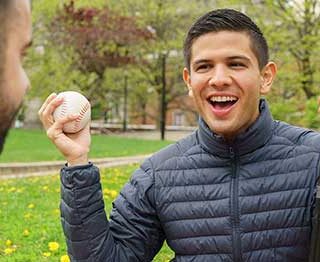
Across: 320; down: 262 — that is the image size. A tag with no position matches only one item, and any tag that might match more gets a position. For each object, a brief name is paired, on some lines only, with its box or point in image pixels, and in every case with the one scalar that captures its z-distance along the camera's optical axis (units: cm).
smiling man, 239
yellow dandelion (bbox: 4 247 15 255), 438
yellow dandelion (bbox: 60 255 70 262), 374
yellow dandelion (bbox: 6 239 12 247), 463
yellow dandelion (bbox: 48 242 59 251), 437
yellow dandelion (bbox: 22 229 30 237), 493
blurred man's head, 100
